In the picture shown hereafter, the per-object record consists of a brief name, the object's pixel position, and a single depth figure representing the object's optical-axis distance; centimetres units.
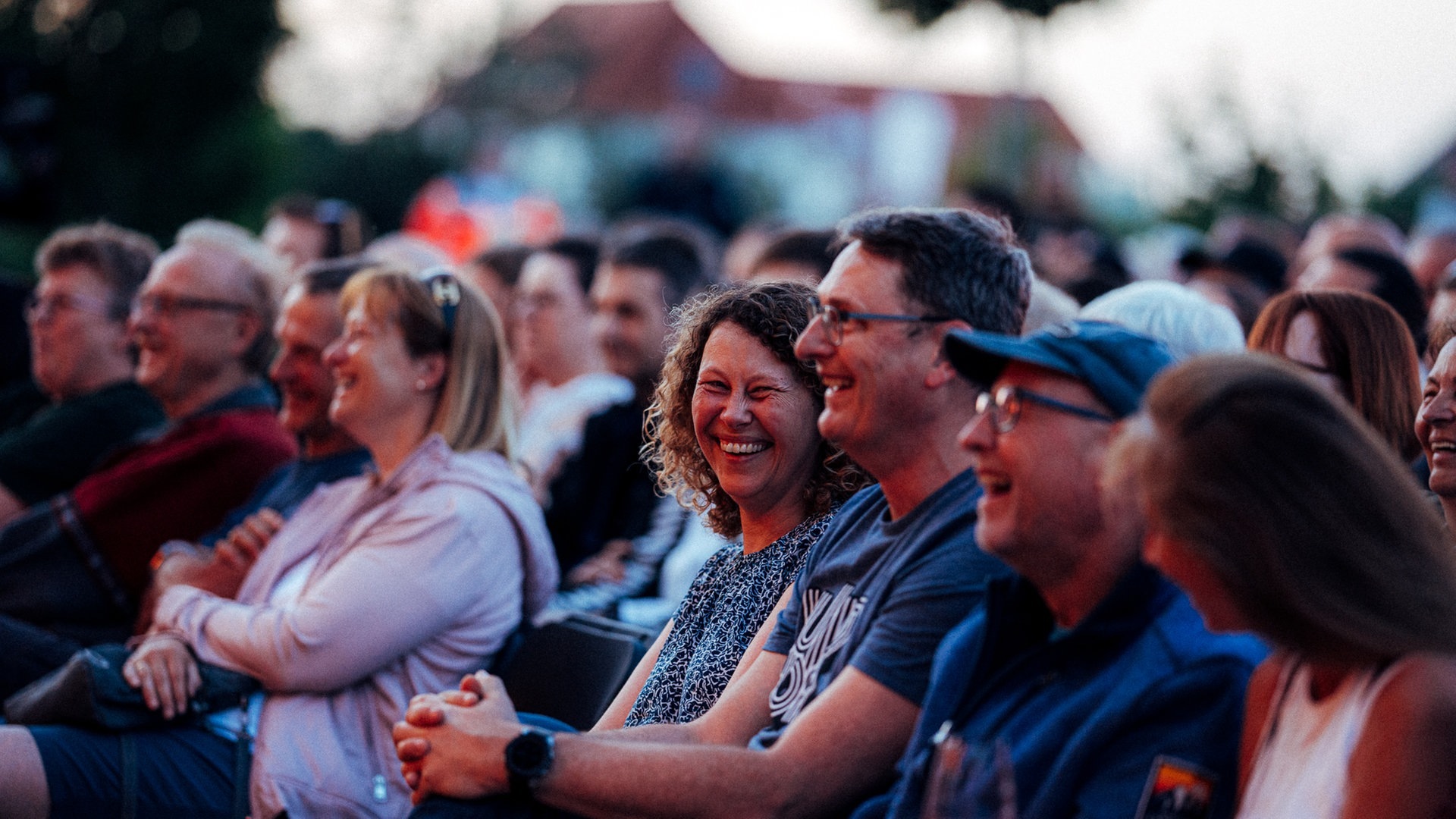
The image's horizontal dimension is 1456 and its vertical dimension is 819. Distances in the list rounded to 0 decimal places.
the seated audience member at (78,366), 573
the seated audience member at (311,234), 834
